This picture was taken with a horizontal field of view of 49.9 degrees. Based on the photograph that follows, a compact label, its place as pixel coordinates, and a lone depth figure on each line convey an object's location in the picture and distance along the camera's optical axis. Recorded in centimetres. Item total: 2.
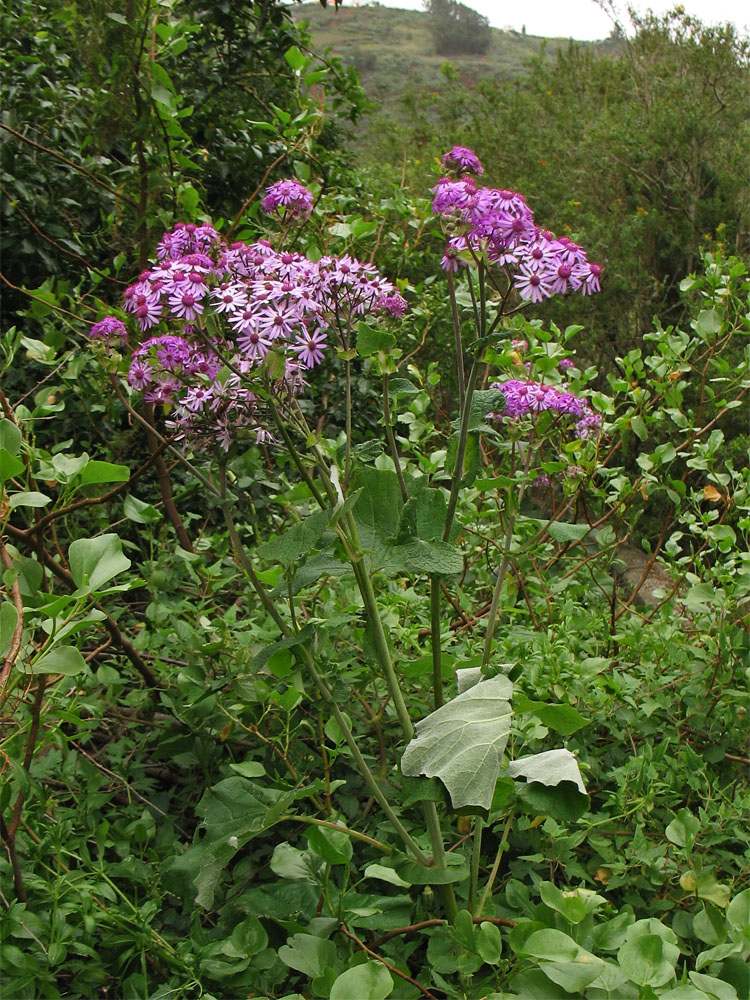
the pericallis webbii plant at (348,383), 106
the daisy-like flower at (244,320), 121
